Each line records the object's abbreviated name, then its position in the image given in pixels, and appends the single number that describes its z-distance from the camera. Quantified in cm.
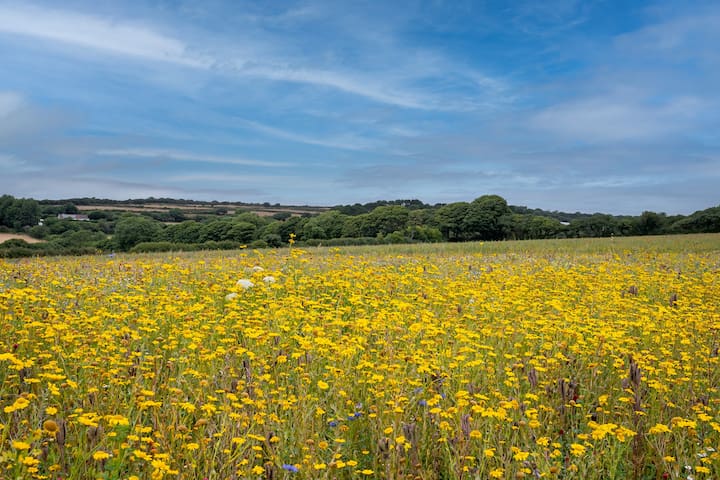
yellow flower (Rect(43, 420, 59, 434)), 282
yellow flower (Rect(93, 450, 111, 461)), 270
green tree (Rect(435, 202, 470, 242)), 10425
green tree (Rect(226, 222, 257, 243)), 8219
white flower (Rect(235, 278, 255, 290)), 805
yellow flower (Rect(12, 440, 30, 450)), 254
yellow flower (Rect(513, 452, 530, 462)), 312
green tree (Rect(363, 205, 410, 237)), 10962
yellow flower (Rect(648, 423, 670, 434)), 349
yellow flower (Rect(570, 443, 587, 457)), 314
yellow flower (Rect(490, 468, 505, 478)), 304
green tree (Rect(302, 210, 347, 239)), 10019
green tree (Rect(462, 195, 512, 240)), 10175
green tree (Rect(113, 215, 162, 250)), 5099
